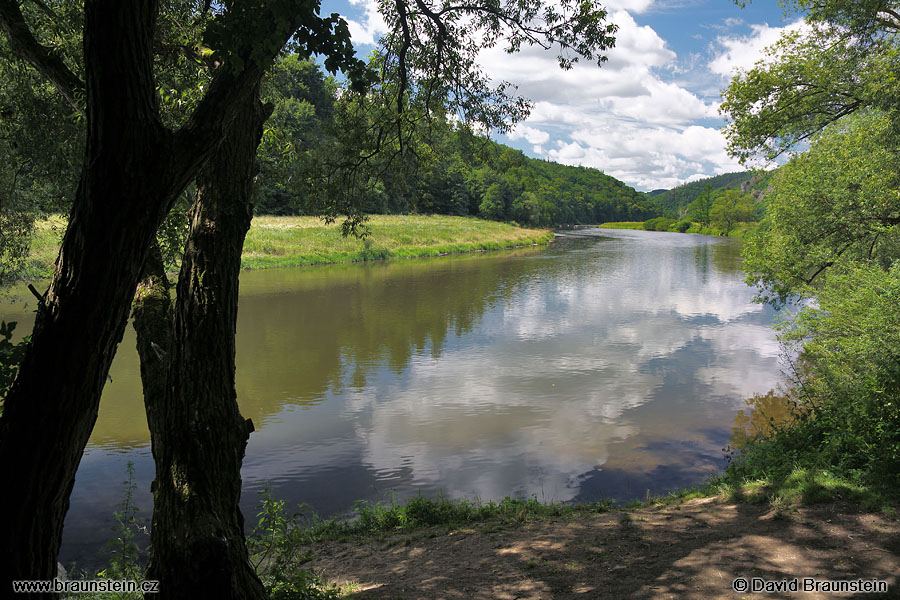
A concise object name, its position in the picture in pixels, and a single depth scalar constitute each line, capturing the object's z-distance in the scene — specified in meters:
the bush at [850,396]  6.28
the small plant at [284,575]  4.14
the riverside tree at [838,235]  6.86
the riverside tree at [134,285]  2.47
